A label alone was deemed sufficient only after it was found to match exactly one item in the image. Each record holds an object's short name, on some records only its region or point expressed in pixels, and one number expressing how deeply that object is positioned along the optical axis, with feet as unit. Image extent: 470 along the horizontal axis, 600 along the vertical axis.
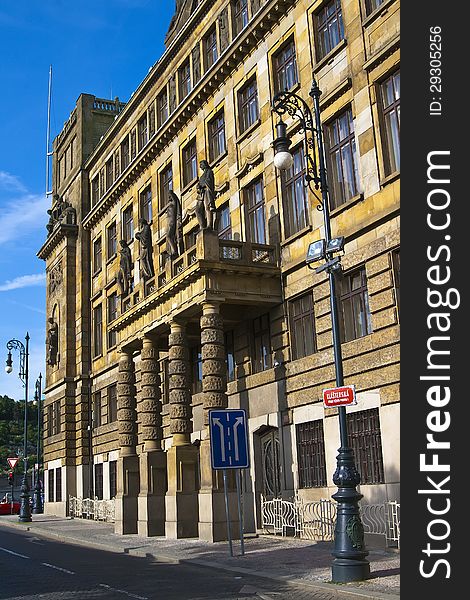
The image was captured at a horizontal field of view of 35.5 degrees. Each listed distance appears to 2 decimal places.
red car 175.32
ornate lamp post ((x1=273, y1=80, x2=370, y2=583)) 42.86
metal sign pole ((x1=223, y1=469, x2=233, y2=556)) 58.21
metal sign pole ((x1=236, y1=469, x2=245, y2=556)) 58.27
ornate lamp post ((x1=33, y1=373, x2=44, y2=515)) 174.50
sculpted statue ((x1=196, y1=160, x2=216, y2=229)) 78.61
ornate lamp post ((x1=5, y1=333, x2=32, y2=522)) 132.57
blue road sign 56.80
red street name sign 43.70
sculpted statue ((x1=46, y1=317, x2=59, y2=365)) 157.58
